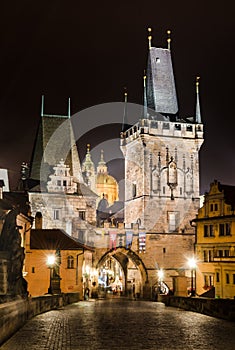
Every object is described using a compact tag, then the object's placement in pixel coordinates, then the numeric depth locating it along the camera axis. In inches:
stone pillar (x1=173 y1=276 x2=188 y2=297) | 1090.1
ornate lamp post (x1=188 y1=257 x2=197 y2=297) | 1035.3
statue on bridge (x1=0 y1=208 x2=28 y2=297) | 588.4
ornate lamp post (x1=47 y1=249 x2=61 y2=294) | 964.0
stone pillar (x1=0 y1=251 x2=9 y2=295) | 551.8
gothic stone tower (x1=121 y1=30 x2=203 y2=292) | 2140.7
